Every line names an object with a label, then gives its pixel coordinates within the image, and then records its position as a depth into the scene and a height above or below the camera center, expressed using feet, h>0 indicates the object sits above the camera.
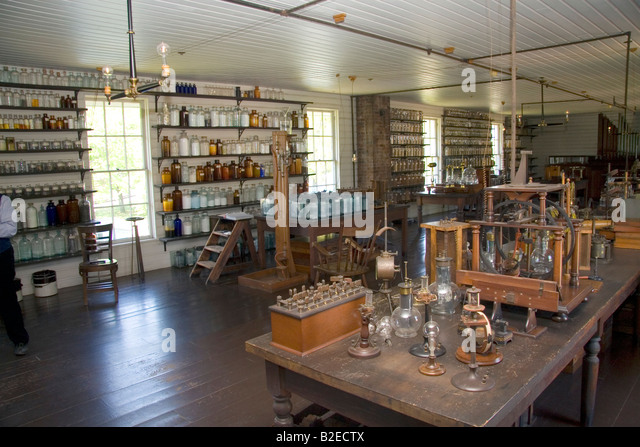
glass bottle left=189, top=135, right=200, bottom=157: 25.55 +1.91
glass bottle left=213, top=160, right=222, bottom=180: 26.63 +0.64
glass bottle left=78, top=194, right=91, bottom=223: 21.95 -1.00
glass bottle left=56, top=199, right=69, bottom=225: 21.39 -1.09
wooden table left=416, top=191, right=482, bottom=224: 30.89 -1.37
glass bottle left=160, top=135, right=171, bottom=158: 24.61 +1.88
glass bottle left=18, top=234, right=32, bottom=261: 20.45 -2.43
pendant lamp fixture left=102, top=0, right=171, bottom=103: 10.87 +2.50
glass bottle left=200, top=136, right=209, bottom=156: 26.03 +1.93
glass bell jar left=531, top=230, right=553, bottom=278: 8.58 -1.43
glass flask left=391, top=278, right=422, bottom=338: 7.44 -2.09
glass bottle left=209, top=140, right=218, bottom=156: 26.35 +1.84
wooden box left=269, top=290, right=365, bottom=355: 6.98 -2.08
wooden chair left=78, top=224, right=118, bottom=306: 19.21 -2.87
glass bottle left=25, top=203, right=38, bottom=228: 20.61 -1.14
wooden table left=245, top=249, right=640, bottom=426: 5.49 -2.44
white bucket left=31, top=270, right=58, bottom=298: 20.36 -3.85
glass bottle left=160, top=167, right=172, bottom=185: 24.89 +0.42
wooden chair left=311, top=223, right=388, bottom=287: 17.84 -2.86
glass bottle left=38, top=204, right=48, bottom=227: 21.02 -1.20
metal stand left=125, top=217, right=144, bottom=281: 23.16 -3.08
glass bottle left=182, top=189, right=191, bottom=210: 25.54 -0.90
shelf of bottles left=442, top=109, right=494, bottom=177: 46.55 +3.63
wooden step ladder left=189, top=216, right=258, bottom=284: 22.45 -2.96
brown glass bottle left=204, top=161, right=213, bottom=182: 26.30 +0.59
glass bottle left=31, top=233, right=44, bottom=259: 20.86 -2.46
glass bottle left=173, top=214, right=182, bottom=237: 25.33 -2.14
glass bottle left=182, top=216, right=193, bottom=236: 25.57 -2.21
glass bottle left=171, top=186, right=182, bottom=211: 25.17 -0.73
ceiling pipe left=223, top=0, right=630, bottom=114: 13.99 +5.01
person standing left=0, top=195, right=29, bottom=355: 13.41 -2.65
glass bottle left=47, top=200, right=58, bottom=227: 21.06 -1.09
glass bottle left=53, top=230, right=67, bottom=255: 21.47 -2.41
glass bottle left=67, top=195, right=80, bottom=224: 21.65 -1.01
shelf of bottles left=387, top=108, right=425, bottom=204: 38.58 +2.03
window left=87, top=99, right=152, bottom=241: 23.62 +1.10
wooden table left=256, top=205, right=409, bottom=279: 20.79 -2.08
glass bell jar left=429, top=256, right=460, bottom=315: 8.42 -1.91
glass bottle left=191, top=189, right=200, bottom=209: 25.81 -0.78
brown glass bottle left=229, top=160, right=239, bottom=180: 27.04 +0.63
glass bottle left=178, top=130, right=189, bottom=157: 25.17 +1.95
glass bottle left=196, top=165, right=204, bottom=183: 26.22 +0.53
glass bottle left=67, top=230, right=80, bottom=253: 21.80 -2.35
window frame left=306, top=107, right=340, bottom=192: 34.68 +2.08
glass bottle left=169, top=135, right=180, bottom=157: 25.00 +1.80
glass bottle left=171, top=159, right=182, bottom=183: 25.09 +0.61
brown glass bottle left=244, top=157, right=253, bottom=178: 27.53 +0.78
